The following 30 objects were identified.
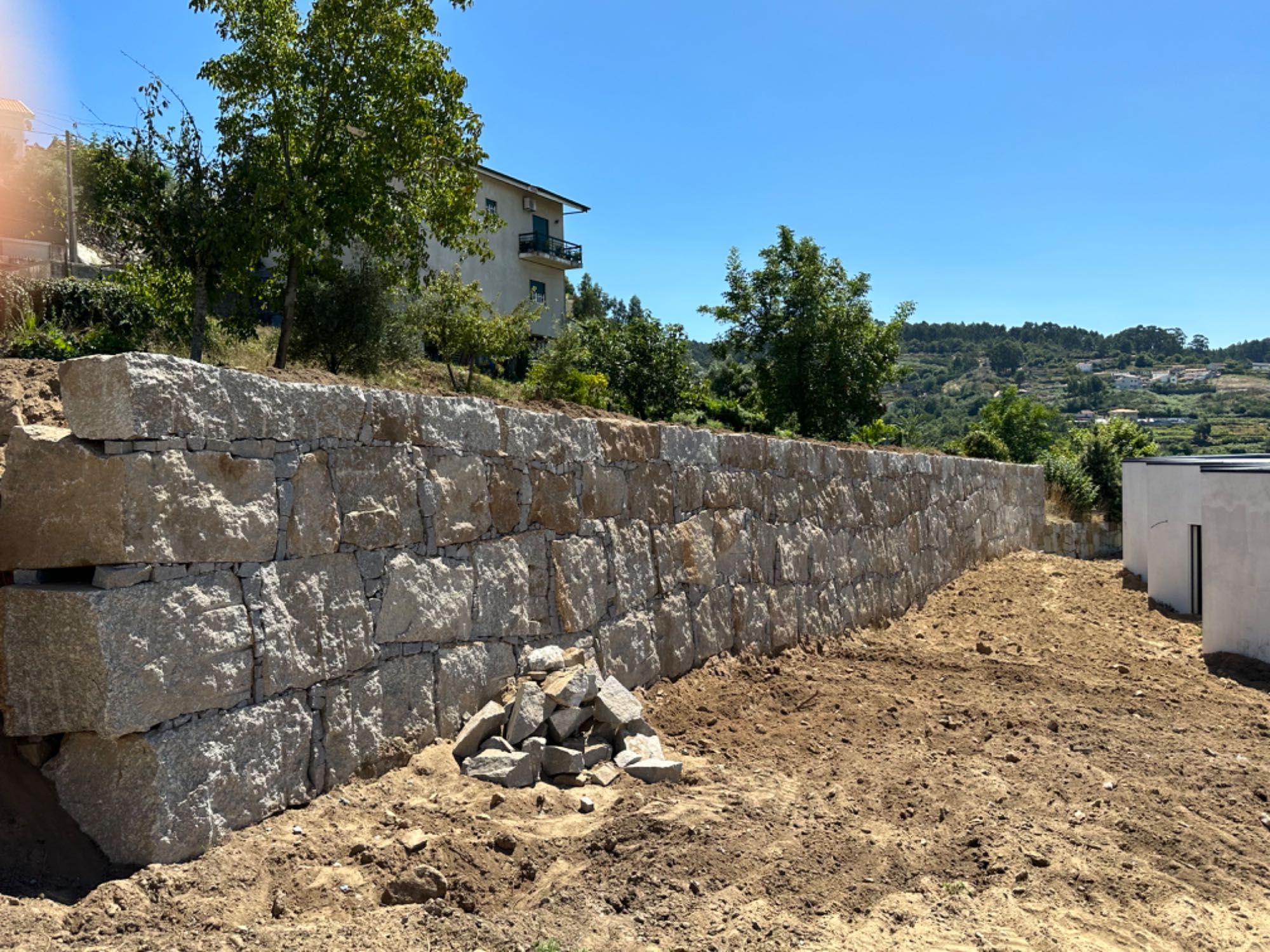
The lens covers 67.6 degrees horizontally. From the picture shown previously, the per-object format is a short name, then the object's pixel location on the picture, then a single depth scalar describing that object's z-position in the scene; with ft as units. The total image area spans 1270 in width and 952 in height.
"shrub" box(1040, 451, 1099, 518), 75.92
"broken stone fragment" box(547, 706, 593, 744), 16.11
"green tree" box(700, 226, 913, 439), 62.28
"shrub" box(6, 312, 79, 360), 19.35
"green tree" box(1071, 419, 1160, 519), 81.41
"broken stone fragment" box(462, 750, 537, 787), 14.92
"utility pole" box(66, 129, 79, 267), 68.13
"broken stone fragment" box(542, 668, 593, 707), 16.19
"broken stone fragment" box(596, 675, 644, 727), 16.74
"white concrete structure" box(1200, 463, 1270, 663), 29.27
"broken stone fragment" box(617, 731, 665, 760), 16.80
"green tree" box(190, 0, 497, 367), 35.04
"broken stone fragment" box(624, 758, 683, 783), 16.14
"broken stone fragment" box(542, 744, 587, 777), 15.66
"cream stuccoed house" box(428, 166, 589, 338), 102.01
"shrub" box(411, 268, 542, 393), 68.33
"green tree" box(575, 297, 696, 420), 78.84
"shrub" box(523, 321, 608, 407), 60.34
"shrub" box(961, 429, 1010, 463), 80.43
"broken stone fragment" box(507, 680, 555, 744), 15.72
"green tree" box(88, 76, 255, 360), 32.60
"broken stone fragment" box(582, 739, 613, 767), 16.22
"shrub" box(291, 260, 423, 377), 51.57
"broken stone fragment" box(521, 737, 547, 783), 15.42
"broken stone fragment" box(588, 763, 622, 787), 15.69
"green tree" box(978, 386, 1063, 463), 98.63
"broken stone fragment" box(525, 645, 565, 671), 17.56
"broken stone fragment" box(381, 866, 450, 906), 11.43
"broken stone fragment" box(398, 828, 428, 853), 12.39
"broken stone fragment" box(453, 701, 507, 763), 15.42
